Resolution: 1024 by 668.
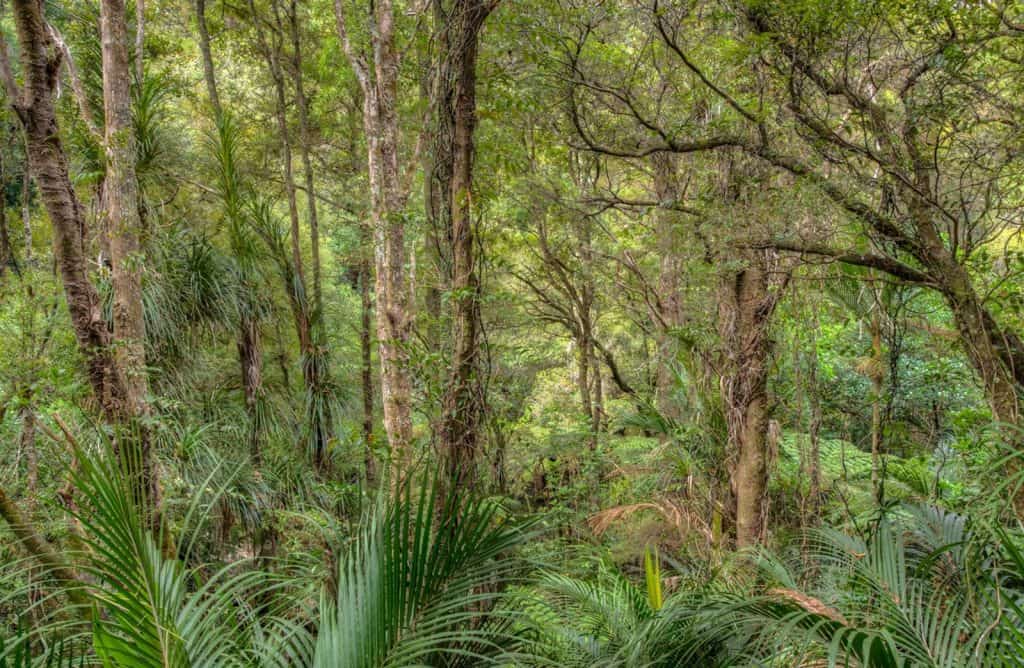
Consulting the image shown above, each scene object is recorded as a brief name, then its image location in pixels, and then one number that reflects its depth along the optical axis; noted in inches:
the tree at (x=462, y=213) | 123.3
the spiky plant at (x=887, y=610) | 72.2
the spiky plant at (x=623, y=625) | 88.7
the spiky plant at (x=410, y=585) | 71.4
